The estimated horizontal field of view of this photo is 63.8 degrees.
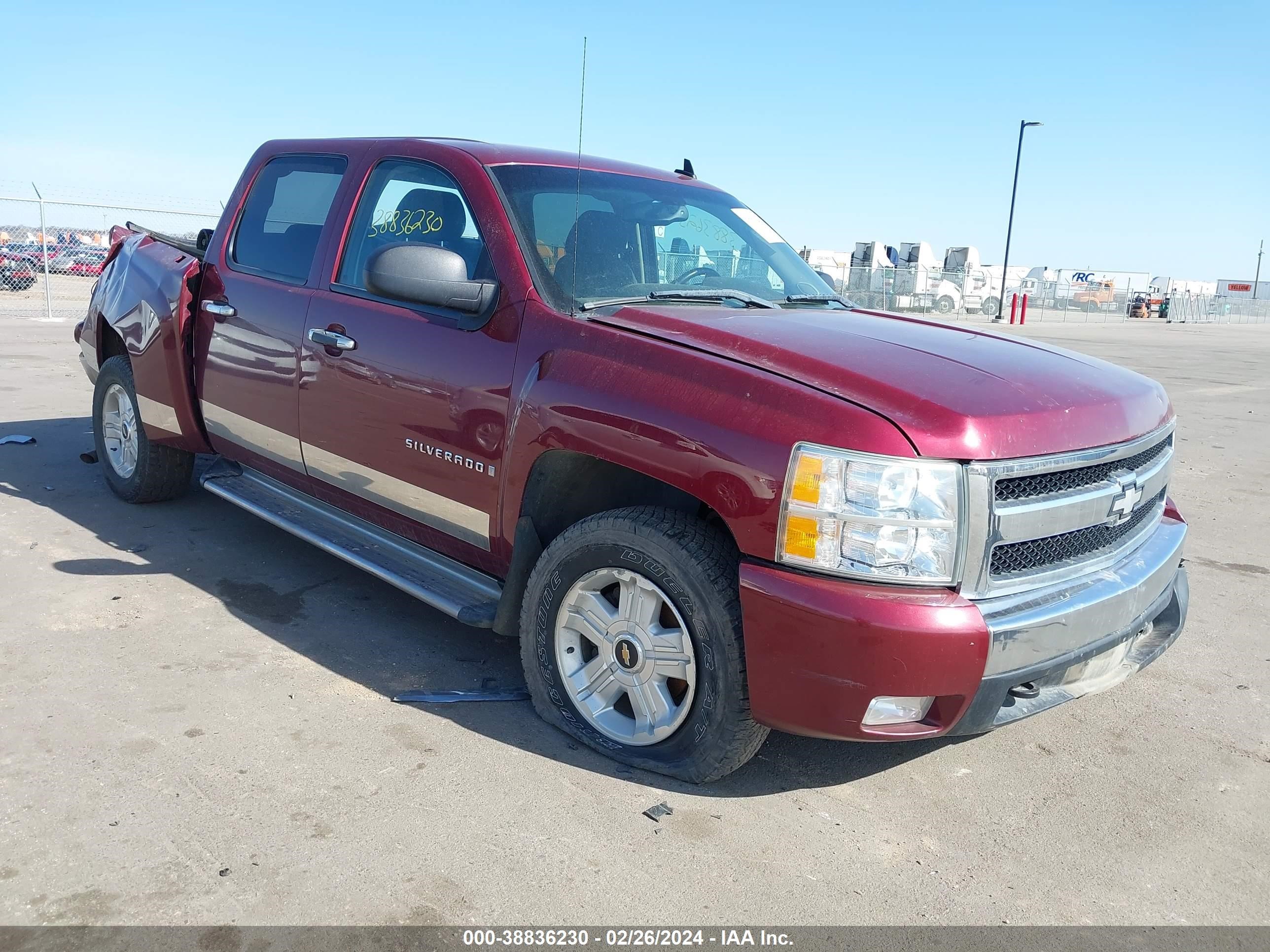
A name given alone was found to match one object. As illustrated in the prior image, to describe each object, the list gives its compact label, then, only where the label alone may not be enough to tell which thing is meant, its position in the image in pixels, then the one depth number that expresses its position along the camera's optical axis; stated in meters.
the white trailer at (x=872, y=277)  31.97
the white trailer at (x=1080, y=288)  45.56
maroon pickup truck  2.55
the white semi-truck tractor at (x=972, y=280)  42.94
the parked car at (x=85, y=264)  21.25
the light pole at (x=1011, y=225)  35.34
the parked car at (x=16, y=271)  21.47
